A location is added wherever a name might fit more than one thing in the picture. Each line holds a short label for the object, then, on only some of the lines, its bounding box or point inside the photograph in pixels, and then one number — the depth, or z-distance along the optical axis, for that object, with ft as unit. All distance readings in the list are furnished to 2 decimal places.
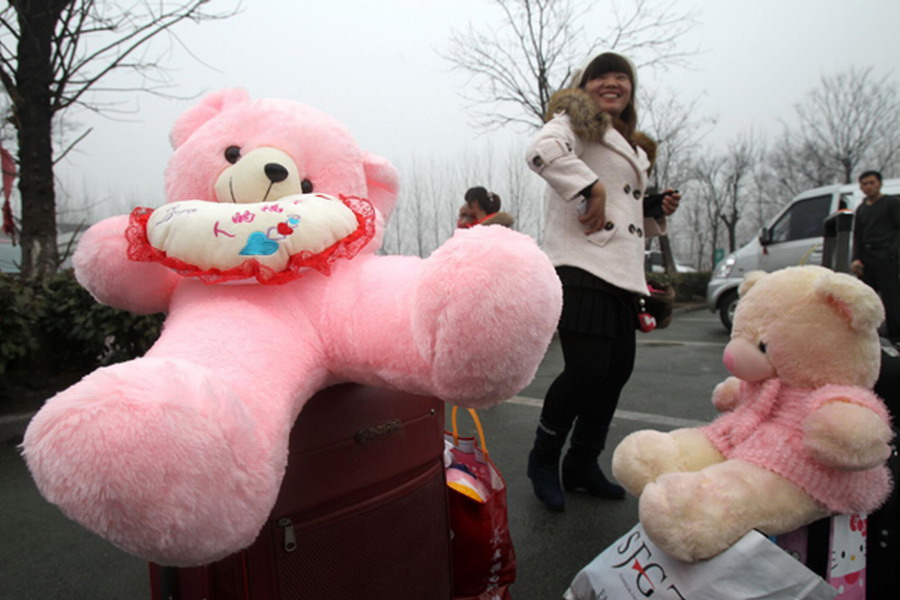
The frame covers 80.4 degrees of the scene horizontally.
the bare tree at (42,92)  14.94
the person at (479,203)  14.21
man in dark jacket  16.65
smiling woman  5.69
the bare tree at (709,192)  79.05
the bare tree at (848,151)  60.59
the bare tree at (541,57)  32.40
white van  21.54
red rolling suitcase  2.86
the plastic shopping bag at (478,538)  4.23
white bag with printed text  3.43
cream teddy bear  3.58
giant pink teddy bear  1.69
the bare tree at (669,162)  57.88
